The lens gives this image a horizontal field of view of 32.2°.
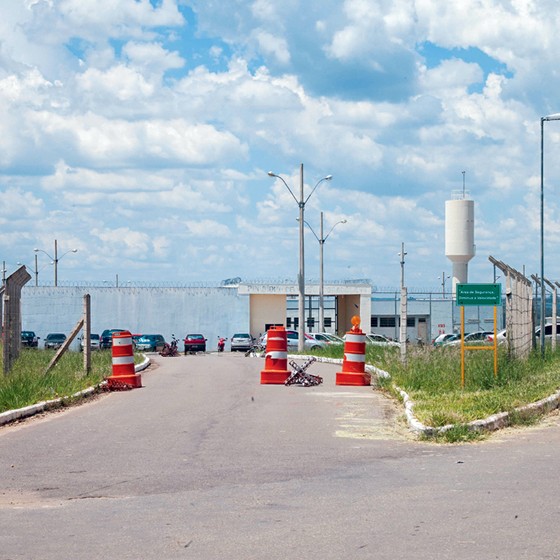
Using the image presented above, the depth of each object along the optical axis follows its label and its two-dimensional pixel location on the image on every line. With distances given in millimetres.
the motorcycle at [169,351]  45594
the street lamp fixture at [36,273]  92750
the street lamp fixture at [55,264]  84312
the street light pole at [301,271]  43594
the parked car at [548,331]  42638
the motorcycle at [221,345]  67594
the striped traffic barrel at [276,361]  21625
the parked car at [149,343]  60975
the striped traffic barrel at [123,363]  19891
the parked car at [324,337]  54678
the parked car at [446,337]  51112
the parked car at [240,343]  66375
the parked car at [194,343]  67188
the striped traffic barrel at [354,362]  21016
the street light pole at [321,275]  60281
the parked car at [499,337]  39188
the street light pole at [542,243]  26984
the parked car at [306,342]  50844
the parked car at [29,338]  61156
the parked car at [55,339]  63875
